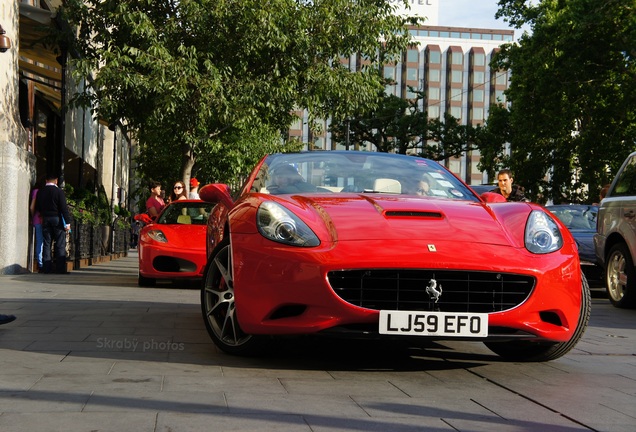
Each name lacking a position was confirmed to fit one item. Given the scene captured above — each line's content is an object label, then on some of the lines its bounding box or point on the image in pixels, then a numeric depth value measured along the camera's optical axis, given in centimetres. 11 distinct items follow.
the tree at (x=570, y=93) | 3303
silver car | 1159
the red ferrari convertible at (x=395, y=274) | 527
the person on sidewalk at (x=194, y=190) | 1795
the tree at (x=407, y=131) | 7150
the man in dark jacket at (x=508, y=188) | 1020
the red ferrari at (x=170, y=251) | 1323
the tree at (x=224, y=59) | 2067
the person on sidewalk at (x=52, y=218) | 1659
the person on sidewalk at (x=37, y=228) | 1697
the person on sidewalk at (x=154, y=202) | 1706
